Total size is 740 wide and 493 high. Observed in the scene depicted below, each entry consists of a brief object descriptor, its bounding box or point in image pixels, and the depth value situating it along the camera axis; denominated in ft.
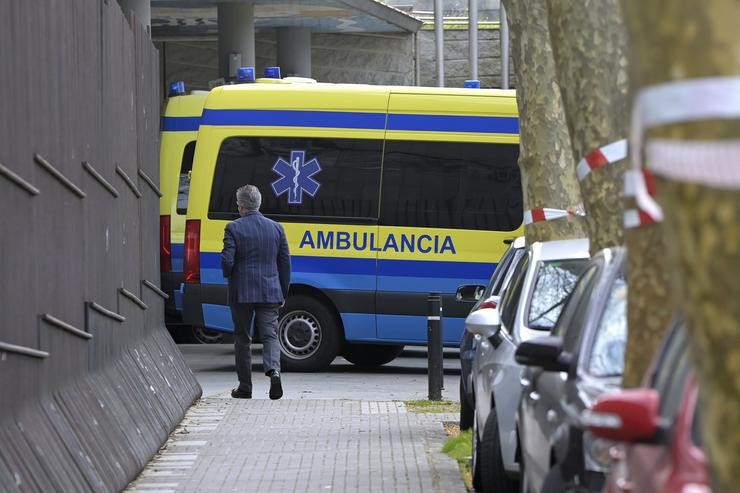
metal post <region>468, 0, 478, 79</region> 201.77
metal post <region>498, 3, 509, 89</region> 201.41
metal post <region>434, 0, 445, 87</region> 204.33
